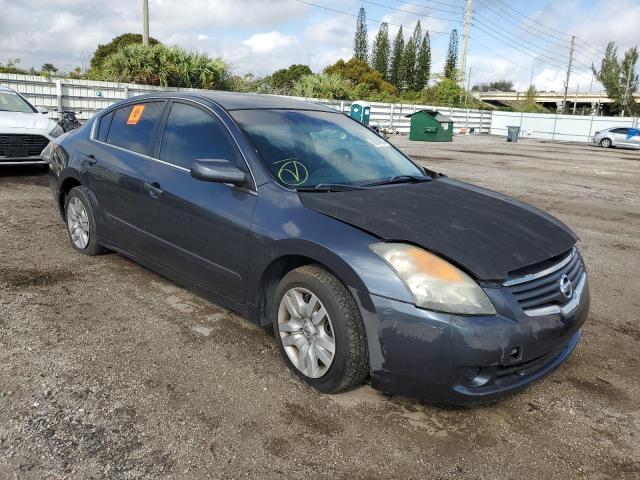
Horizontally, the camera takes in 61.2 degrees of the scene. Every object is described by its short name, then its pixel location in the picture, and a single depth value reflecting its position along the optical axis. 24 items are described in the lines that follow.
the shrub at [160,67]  20.59
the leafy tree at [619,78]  70.38
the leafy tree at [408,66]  85.88
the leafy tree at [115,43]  37.31
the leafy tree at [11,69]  20.18
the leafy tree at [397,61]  86.25
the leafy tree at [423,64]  87.94
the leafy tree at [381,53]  85.25
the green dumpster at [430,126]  27.77
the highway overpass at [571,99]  90.29
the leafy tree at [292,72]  54.07
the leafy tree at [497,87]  123.90
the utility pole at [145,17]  25.79
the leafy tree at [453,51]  87.62
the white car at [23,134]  8.74
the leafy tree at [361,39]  82.62
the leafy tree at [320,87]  27.70
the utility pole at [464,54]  42.28
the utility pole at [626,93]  68.81
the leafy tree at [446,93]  44.22
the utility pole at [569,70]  70.12
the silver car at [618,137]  30.78
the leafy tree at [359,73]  58.47
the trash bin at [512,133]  33.66
